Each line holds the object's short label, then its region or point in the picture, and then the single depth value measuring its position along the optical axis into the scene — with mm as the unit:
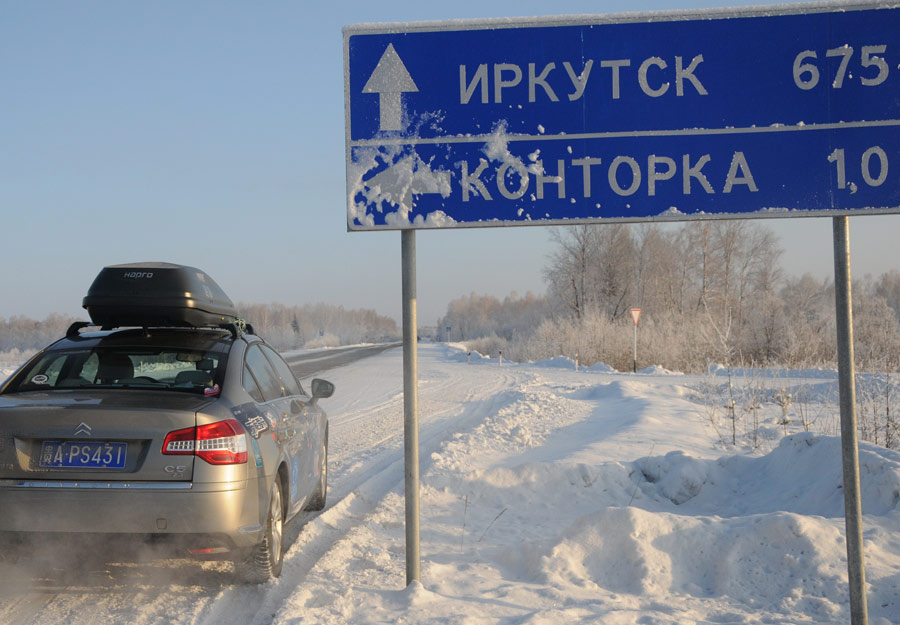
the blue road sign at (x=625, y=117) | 3883
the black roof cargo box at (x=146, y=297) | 4906
